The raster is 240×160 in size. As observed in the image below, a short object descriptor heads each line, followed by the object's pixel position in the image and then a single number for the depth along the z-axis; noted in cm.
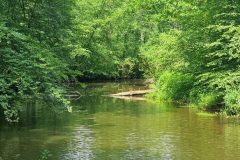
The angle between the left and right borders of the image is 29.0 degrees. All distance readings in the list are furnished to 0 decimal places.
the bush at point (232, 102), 2305
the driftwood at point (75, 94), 3534
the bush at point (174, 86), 3039
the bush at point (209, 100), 2586
